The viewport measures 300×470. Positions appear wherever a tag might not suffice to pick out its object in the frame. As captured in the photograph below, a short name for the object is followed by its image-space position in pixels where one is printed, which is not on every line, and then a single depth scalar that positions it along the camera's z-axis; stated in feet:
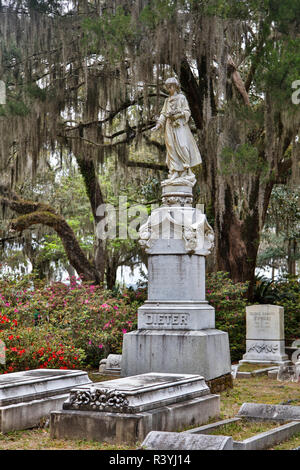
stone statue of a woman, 32.76
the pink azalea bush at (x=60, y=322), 31.99
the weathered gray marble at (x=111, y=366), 37.60
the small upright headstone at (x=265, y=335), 45.96
